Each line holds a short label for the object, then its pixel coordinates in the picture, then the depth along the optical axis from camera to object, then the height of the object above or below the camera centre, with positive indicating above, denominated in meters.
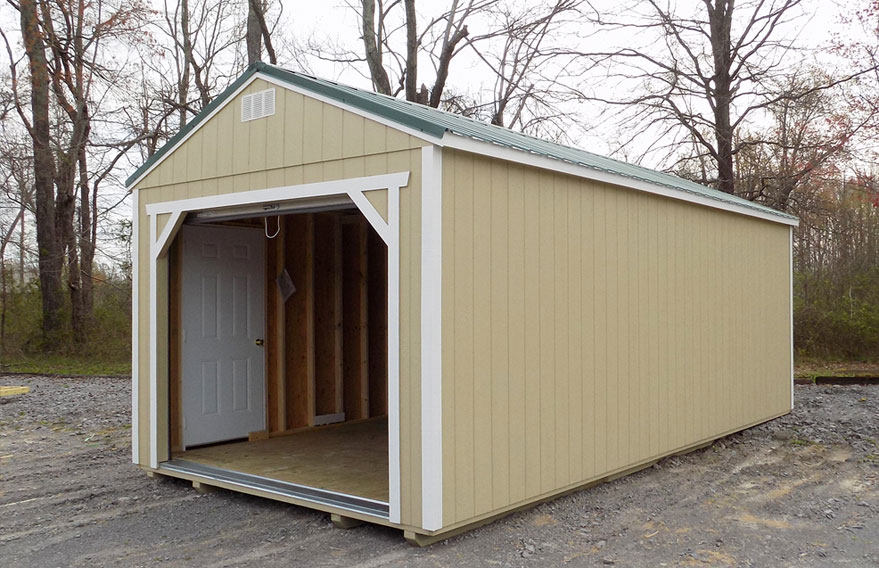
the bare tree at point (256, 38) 15.29 +5.02
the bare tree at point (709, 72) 14.57 +4.12
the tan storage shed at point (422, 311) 4.50 -0.15
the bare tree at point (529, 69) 15.37 +4.51
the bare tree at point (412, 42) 15.27 +4.87
